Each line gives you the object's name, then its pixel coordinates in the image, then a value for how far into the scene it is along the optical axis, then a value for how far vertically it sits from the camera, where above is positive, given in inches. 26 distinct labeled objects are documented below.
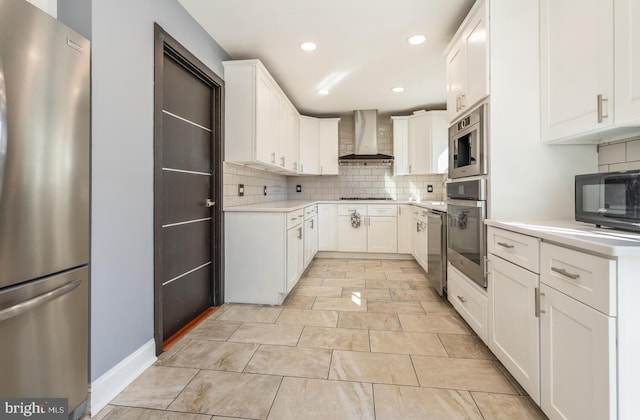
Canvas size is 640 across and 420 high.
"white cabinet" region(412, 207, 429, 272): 140.1 -15.3
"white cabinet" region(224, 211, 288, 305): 109.1 -18.1
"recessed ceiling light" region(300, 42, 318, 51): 107.7 +59.5
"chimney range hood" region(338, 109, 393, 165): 191.3 +44.6
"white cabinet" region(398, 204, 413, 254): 178.7 -12.1
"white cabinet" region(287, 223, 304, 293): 112.7 -19.1
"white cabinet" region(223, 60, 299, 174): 111.1 +36.5
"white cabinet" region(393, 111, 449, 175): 177.9 +39.9
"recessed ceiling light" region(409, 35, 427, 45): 103.7 +59.4
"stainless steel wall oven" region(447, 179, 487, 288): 76.8 -5.8
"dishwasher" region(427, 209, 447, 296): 108.6 -16.0
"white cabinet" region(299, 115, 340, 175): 195.0 +41.2
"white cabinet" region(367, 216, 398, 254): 181.5 -15.9
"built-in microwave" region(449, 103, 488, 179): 77.4 +18.4
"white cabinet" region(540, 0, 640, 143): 50.5 +26.9
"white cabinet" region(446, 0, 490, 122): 75.7 +41.5
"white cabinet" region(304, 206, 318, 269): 148.9 -13.8
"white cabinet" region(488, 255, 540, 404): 54.1 -23.4
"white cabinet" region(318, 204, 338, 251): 188.1 -12.0
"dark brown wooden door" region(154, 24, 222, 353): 77.1 +5.3
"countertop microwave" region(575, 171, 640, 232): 45.3 +1.4
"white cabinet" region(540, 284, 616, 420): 37.9 -21.9
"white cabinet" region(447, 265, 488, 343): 76.9 -27.1
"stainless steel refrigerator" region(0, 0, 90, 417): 40.6 +0.4
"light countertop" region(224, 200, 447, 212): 108.3 +0.0
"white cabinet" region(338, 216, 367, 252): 185.2 -16.9
